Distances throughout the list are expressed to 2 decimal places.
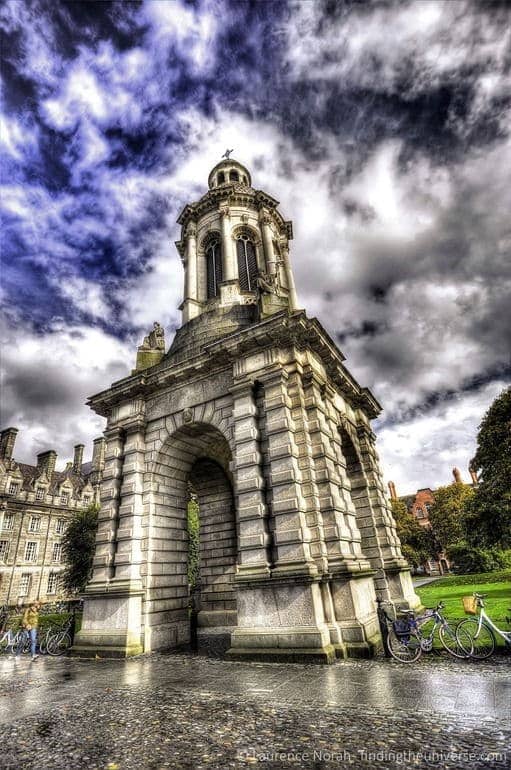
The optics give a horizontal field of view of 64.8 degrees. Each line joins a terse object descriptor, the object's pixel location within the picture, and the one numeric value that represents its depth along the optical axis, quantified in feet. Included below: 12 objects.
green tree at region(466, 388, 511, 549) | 86.28
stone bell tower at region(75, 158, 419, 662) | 35.50
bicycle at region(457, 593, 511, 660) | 29.19
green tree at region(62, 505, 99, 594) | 111.75
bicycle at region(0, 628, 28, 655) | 49.16
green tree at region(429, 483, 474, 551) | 191.52
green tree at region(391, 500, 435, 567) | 199.72
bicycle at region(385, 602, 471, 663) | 30.53
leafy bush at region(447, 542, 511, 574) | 148.97
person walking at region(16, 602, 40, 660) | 47.62
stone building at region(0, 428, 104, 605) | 142.41
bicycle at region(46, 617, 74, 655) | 48.03
